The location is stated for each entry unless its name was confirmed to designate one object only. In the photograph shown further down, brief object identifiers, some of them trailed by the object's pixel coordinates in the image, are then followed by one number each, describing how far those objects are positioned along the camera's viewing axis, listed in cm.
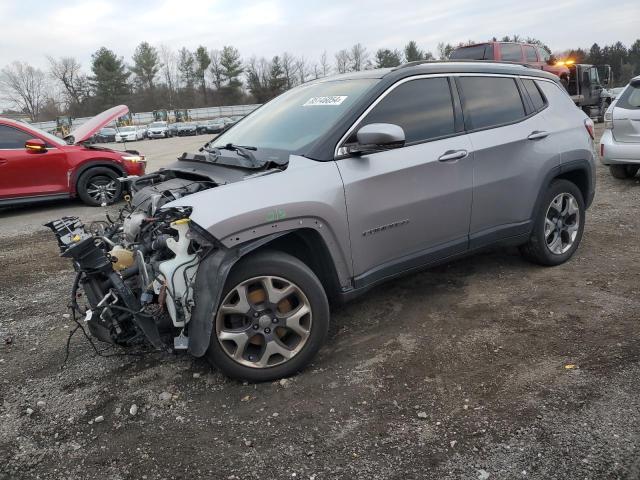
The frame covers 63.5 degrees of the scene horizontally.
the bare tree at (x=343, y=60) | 8781
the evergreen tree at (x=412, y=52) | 7762
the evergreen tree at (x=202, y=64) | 7988
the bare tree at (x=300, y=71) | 7956
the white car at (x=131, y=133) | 4138
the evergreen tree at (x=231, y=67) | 7756
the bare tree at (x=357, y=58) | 8591
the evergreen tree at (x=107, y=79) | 6981
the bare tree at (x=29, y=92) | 8162
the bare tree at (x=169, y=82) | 7739
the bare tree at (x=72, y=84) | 7188
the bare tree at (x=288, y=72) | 7638
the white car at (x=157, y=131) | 4488
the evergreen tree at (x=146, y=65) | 7662
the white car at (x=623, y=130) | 772
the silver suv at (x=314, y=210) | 292
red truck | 1422
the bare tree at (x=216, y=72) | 7862
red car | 845
